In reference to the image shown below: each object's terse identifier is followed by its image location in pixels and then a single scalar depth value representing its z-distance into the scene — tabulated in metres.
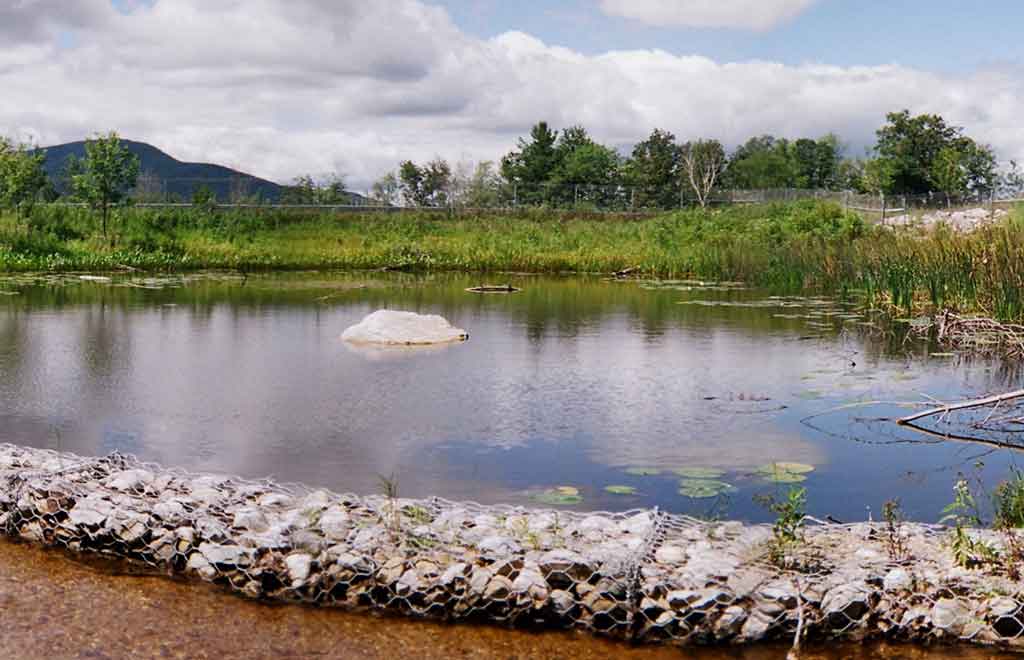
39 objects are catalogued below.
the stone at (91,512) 5.76
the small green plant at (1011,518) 5.07
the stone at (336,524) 5.38
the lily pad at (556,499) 6.60
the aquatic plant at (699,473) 7.29
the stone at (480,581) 4.95
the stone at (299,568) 5.16
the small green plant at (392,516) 5.33
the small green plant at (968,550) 5.10
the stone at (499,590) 4.92
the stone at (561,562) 4.92
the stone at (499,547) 5.10
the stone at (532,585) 4.89
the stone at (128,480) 6.17
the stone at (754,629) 4.75
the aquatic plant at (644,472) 7.32
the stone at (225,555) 5.30
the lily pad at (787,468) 7.48
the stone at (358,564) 5.12
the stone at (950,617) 4.79
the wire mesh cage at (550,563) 4.80
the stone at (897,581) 4.91
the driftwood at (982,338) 12.98
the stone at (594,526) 5.46
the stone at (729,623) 4.73
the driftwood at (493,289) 23.56
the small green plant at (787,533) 5.06
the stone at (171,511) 5.63
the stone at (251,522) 5.49
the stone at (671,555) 5.04
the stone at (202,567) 5.37
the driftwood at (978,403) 6.69
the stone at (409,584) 5.01
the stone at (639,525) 5.40
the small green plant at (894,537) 5.18
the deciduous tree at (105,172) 34.28
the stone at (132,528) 5.64
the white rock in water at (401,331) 14.11
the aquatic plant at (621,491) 6.83
